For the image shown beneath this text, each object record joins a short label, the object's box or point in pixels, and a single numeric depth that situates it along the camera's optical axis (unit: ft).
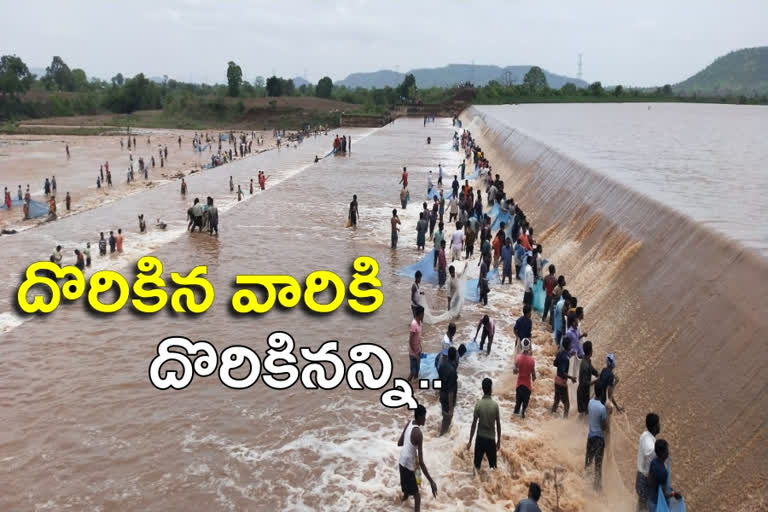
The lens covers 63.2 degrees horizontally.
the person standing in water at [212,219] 64.64
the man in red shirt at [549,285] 38.19
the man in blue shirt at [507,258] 46.19
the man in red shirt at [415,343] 30.40
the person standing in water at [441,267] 47.17
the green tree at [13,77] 304.91
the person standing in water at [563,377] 27.40
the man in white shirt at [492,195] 71.12
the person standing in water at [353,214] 67.05
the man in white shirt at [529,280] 39.83
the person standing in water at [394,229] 57.16
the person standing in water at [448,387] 26.68
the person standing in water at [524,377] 26.84
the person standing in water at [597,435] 22.67
